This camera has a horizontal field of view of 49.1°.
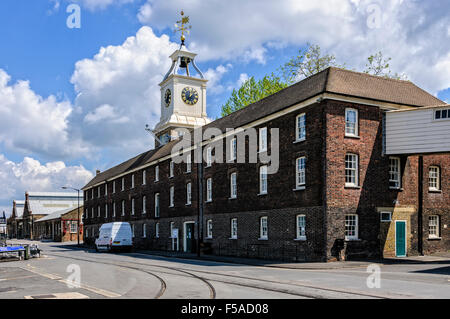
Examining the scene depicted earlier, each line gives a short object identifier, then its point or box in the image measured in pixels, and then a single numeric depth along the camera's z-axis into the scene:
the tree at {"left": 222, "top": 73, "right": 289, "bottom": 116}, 54.88
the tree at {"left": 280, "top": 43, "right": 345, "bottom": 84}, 48.83
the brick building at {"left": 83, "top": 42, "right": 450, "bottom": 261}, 25.50
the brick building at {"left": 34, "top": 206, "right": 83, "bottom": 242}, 81.50
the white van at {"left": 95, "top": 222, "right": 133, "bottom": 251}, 41.97
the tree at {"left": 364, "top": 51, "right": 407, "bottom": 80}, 47.53
